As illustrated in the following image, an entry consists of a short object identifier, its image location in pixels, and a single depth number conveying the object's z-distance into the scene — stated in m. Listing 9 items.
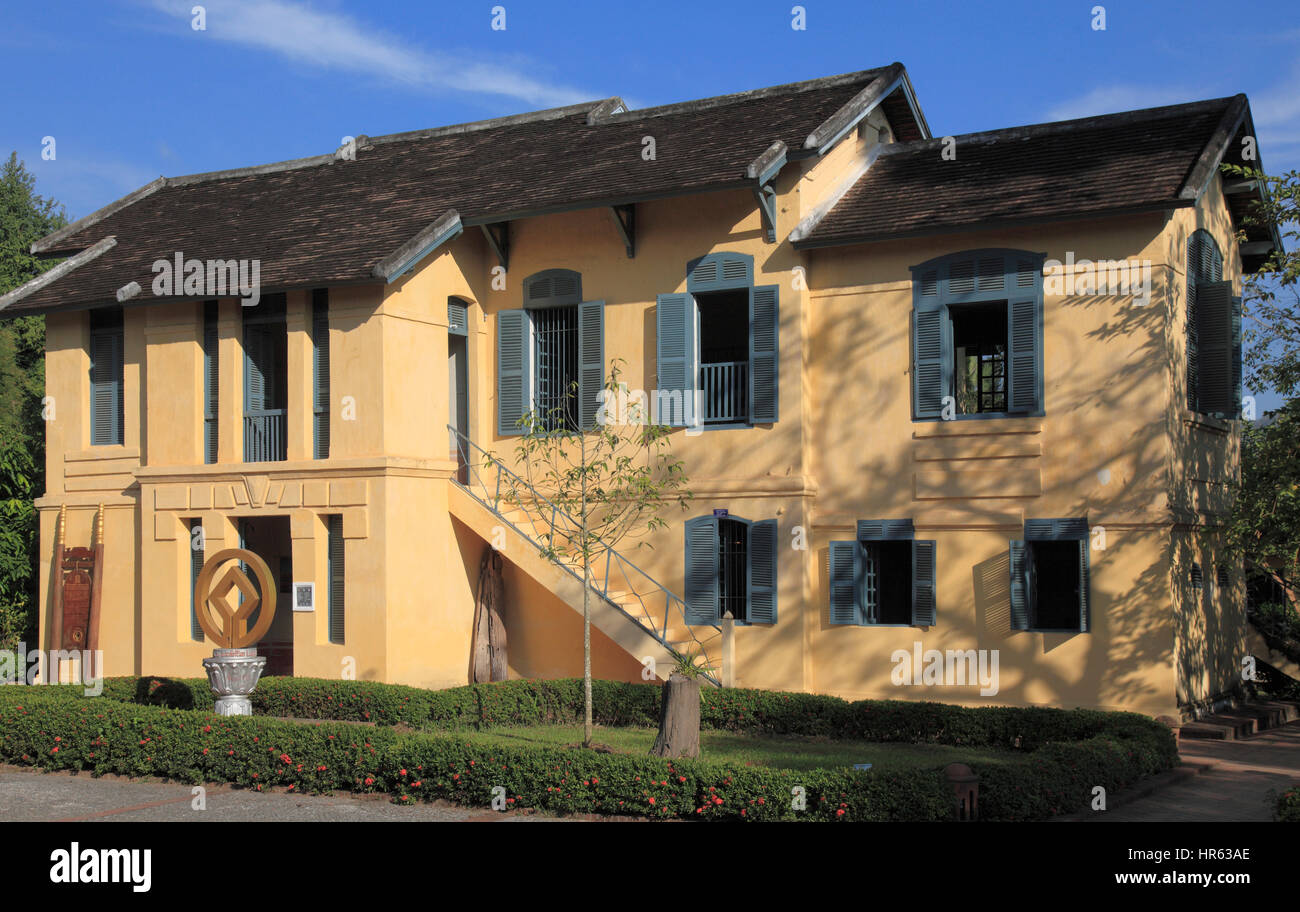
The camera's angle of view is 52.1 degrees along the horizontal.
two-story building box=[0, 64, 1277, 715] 17.36
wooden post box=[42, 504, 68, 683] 20.73
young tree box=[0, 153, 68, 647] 23.92
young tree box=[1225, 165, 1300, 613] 16.12
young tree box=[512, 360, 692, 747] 19.14
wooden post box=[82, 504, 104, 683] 20.73
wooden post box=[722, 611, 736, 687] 18.28
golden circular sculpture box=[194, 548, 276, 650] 15.83
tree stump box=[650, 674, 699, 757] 13.06
